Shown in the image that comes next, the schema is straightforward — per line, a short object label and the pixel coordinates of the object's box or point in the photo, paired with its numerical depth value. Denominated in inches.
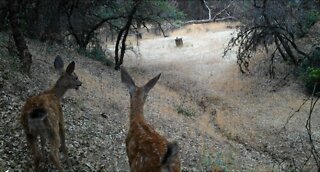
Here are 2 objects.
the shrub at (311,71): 566.2
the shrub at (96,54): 695.7
